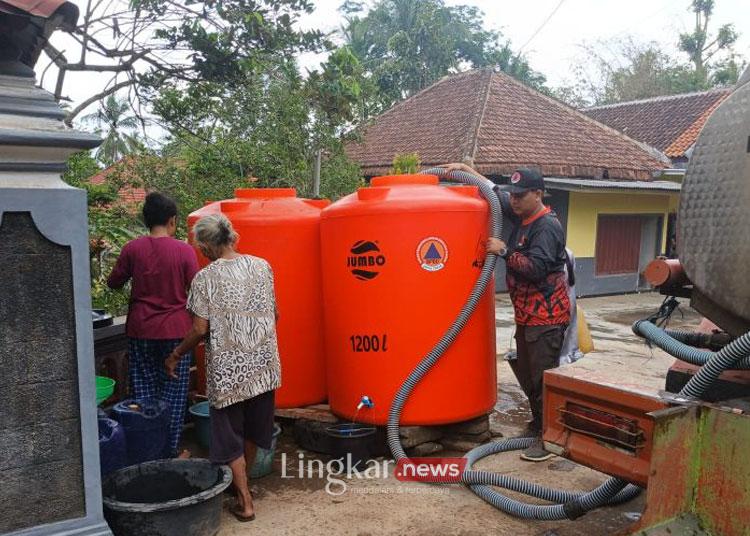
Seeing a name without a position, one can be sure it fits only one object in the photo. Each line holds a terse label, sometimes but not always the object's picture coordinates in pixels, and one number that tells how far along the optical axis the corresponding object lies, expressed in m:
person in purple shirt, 3.85
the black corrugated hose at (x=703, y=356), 2.33
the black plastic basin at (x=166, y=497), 3.01
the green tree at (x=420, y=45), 21.94
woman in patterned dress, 3.36
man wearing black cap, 4.26
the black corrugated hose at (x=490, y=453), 3.24
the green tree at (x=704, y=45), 26.55
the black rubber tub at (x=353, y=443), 4.21
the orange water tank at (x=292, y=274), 4.59
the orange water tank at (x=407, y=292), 4.07
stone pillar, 2.67
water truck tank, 2.46
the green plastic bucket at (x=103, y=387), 3.78
